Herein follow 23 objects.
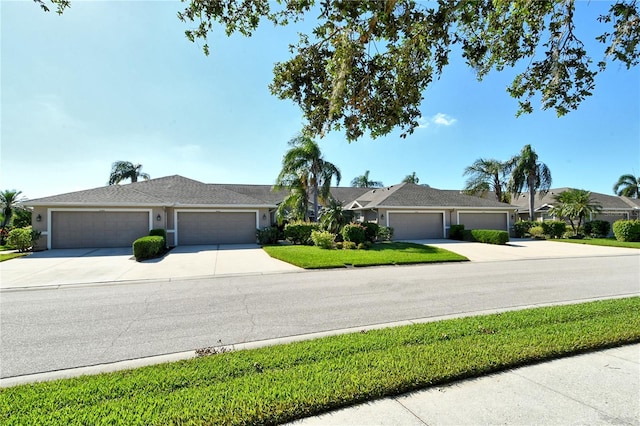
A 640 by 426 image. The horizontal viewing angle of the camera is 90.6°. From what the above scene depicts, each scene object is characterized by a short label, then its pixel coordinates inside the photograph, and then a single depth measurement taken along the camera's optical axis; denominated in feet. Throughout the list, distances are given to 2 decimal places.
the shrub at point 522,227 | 86.07
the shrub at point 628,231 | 75.10
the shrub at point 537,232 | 83.71
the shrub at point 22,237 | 54.75
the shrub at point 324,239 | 55.67
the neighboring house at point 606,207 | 101.24
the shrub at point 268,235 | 65.67
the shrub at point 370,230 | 61.31
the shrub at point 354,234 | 56.59
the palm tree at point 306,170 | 70.79
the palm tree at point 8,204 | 77.66
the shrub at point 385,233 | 68.18
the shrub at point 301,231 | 64.18
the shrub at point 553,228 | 84.17
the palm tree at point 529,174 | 92.02
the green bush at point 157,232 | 57.64
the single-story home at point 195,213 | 58.29
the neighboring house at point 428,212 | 77.97
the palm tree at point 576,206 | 85.10
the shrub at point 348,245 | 54.34
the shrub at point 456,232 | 77.87
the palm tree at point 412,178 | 185.46
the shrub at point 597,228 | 86.89
